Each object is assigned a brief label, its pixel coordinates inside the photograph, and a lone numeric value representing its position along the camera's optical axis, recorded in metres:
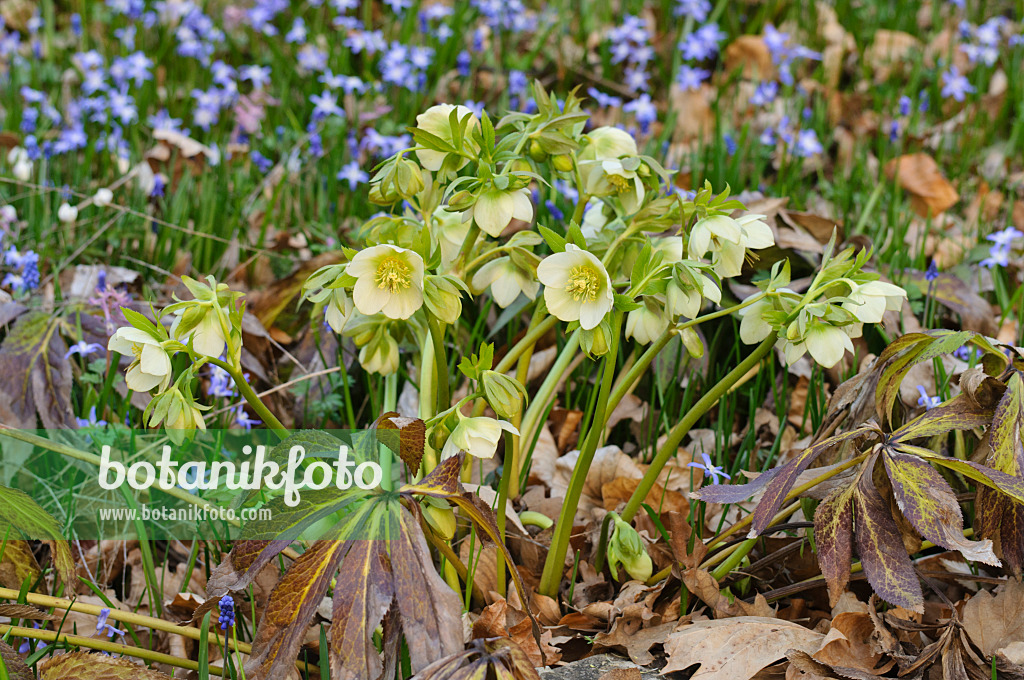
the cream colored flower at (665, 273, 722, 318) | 2.50
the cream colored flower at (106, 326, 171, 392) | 2.48
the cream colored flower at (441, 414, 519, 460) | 2.49
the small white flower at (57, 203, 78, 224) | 3.11
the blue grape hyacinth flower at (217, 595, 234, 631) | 2.56
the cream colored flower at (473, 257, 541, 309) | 2.60
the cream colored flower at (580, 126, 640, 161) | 2.65
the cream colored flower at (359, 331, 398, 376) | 2.64
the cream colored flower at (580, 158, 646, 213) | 2.61
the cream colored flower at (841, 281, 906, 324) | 2.51
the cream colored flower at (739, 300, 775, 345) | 2.57
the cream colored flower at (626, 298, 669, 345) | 2.57
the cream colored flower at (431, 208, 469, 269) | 2.61
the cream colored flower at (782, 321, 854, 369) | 2.51
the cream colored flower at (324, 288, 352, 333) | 2.54
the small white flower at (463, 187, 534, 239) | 2.53
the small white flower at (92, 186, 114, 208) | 3.13
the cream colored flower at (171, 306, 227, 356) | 2.51
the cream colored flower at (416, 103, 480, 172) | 2.56
